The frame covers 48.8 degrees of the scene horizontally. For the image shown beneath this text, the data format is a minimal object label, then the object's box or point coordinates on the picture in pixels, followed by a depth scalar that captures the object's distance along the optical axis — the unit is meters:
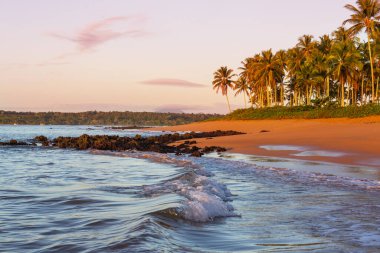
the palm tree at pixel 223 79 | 92.53
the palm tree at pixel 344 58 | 56.84
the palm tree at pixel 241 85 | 100.00
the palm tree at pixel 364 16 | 49.70
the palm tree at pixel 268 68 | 74.44
